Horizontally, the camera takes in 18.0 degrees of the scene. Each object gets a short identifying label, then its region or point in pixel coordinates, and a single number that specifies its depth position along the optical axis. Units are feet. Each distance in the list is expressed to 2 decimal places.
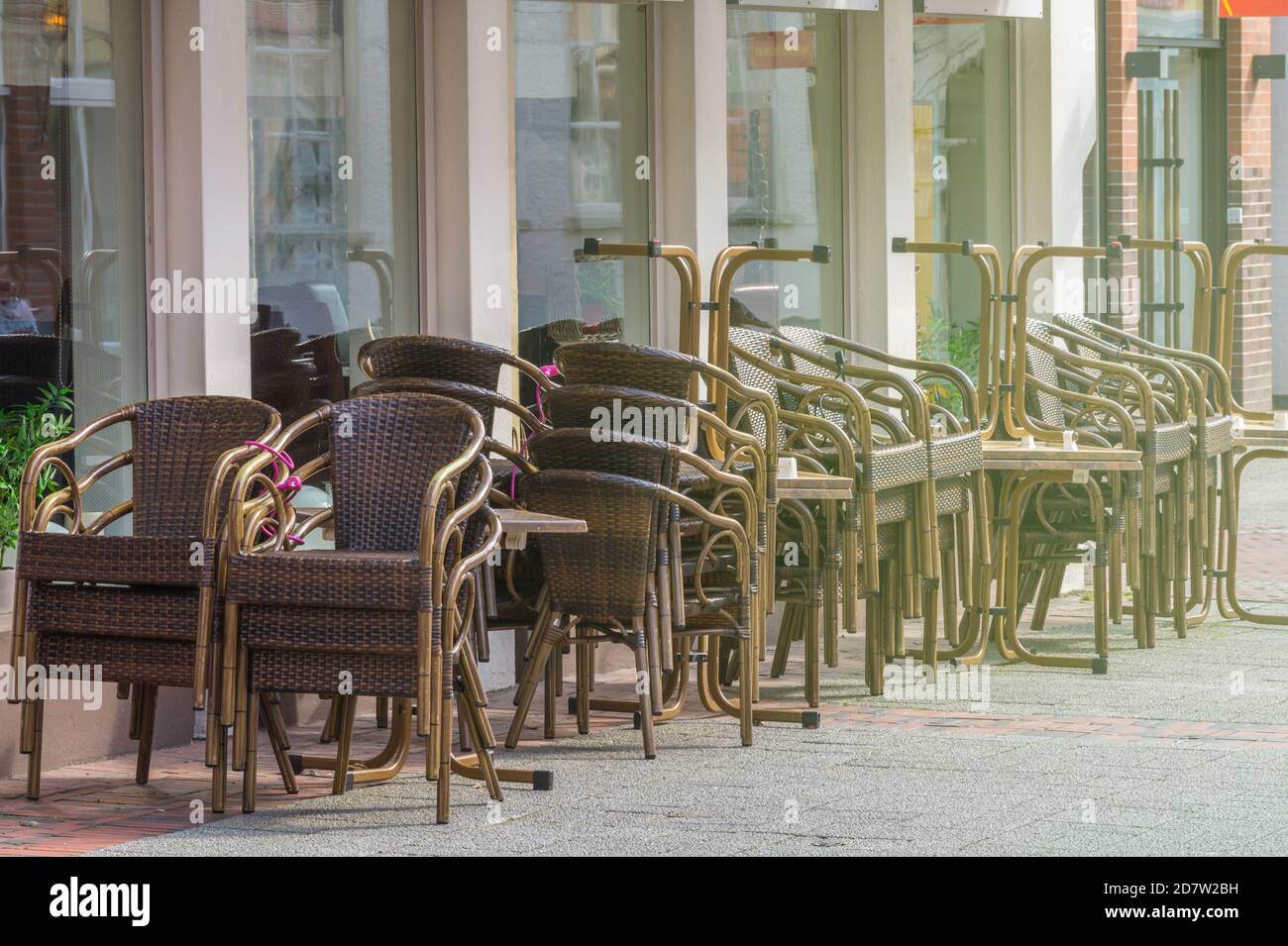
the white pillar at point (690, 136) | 59.04
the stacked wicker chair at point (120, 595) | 37.52
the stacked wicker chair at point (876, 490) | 48.16
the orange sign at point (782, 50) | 62.37
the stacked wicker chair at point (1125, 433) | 55.42
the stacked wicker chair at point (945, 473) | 50.56
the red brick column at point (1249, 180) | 88.46
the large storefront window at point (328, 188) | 50.28
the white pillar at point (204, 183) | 47.49
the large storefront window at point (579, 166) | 56.04
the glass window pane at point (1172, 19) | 83.60
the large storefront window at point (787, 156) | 61.94
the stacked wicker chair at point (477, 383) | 45.06
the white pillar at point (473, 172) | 53.23
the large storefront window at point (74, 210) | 45.87
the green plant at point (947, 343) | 68.37
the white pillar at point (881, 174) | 64.84
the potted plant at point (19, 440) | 43.04
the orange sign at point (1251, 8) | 74.41
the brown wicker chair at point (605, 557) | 41.87
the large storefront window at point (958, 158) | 68.51
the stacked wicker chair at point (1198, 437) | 58.94
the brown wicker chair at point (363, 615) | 36.02
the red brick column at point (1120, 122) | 75.13
